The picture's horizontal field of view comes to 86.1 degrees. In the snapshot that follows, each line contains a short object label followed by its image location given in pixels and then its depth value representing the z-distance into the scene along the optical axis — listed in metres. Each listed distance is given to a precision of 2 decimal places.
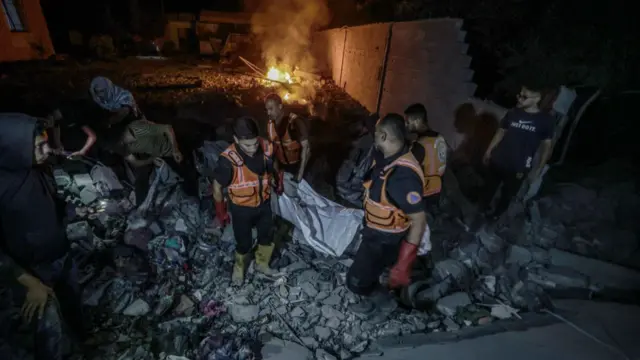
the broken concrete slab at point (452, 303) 3.56
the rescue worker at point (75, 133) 5.00
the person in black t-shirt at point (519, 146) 4.36
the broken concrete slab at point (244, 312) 3.54
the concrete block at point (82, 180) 4.96
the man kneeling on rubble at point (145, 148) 4.89
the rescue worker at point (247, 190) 3.41
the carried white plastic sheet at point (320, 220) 4.33
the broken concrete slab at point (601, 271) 3.73
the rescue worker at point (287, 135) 4.91
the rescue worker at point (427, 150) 3.93
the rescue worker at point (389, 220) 2.93
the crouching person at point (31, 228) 2.14
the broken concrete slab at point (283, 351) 3.09
